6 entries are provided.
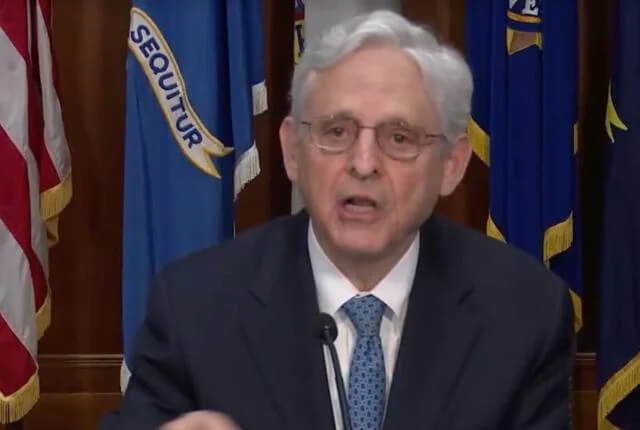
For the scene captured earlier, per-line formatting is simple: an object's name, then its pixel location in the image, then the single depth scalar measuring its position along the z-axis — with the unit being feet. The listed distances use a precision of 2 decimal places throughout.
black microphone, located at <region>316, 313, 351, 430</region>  9.25
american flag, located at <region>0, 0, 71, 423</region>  20.22
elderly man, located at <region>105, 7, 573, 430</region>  10.43
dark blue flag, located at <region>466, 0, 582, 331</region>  20.93
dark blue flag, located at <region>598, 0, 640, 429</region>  20.89
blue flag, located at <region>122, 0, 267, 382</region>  20.74
